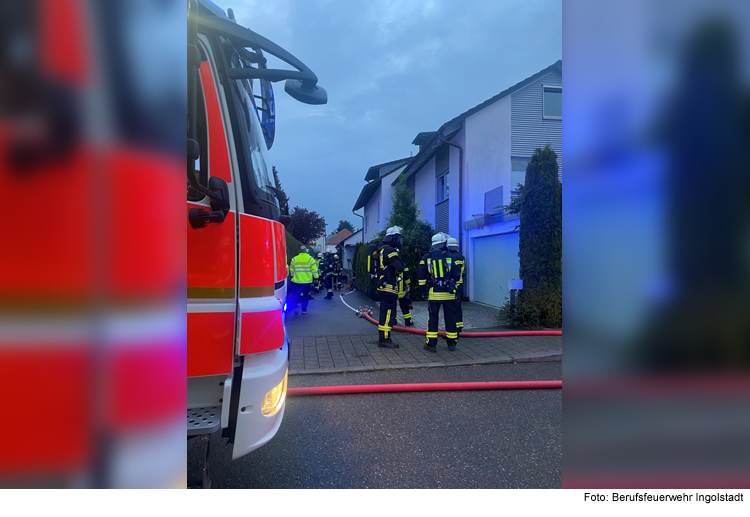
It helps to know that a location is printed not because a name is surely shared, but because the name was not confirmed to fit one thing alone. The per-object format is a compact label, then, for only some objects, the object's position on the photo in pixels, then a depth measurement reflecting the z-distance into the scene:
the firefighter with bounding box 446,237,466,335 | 5.74
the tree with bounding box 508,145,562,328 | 6.88
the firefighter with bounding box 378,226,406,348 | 5.89
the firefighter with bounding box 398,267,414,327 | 7.04
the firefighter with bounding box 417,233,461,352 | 5.67
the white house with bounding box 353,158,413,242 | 22.14
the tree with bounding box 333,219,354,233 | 90.52
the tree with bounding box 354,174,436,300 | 12.48
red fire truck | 1.62
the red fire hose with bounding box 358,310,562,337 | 6.56
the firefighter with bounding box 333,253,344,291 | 16.82
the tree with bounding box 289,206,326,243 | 35.59
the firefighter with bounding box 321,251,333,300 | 15.44
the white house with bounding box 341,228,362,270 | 36.31
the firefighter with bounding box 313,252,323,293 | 15.29
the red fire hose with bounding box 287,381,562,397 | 3.86
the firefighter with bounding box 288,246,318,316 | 9.38
